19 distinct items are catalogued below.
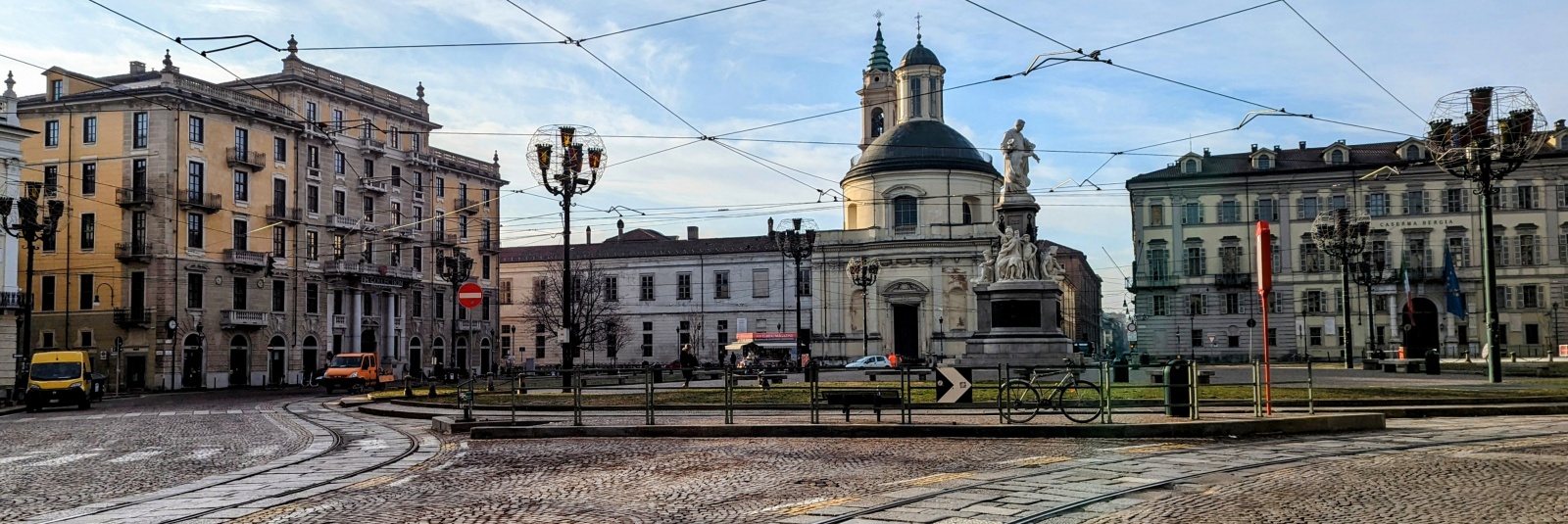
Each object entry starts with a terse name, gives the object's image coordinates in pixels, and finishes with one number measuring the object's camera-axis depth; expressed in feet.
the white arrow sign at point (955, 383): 59.62
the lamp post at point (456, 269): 145.59
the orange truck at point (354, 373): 145.79
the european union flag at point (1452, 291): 139.95
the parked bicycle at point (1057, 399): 57.47
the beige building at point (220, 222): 178.70
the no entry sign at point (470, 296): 85.71
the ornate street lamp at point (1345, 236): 147.02
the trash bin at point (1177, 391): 58.55
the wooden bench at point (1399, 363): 130.11
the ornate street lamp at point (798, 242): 164.45
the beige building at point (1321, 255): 233.55
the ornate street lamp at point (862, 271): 177.78
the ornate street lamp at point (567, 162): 101.74
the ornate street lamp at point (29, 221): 119.96
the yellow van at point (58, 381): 108.78
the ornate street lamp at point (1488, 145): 91.61
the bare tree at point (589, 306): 293.02
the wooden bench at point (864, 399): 61.26
